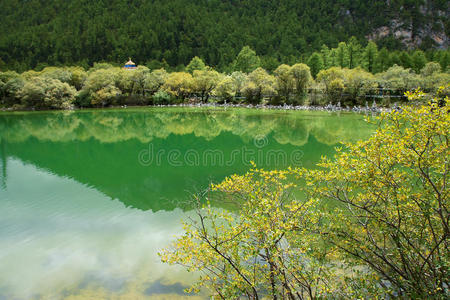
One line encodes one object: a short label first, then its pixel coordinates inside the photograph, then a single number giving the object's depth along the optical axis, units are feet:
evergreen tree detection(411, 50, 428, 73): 191.71
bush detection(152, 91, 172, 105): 205.55
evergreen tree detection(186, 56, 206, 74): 288.53
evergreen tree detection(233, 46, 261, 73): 266.36
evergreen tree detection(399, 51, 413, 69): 192.45
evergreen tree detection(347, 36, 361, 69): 224.33
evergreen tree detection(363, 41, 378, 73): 216.33
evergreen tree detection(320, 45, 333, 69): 234.25
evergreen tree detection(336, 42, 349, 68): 222.89
